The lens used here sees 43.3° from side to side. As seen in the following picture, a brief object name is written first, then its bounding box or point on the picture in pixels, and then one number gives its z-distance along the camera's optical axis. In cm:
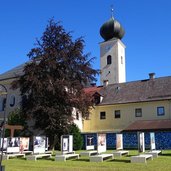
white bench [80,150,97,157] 1832
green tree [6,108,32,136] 2869
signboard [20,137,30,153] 2003
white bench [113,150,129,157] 1761
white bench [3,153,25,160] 1796
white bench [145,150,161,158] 1668
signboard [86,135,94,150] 1872
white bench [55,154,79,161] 1610
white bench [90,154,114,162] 1517
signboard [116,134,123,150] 1893
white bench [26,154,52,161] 1686
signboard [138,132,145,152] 1774
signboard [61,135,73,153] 1826
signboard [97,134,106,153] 1702
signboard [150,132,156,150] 1893
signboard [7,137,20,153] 1918
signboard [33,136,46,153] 1858
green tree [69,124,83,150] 2711
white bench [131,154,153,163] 1411
